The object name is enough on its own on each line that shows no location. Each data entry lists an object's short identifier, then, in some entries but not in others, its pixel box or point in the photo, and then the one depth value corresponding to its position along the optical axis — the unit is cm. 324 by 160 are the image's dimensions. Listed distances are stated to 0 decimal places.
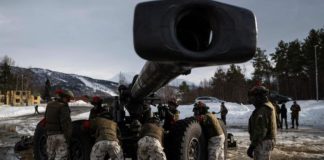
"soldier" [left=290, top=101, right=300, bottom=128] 2248
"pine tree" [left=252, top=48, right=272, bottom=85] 6918
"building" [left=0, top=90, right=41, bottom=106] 5259
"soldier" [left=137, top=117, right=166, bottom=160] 677
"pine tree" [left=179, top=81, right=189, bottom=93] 9105
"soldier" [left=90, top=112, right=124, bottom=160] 674
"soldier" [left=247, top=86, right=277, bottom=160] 615
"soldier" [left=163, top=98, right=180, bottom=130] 893
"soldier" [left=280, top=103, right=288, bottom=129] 2233
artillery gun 236
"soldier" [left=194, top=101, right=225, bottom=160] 769
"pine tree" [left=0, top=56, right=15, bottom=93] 7394
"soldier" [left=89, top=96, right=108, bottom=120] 837
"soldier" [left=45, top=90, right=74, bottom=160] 708
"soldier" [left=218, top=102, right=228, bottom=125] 2366
